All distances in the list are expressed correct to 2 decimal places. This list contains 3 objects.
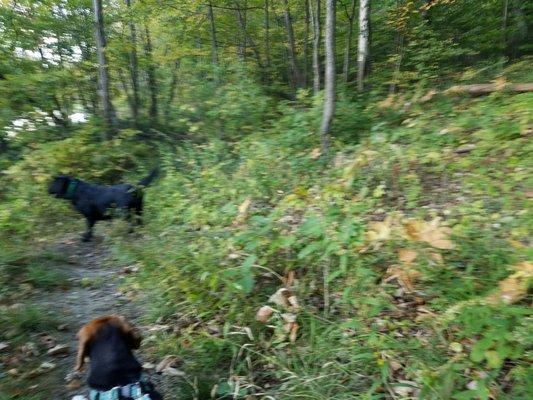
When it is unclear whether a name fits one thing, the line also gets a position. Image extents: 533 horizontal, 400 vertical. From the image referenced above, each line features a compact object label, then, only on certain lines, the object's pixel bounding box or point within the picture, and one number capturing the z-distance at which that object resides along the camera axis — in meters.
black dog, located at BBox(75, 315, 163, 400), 2.38
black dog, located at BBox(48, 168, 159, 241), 6.30
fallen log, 6.82
